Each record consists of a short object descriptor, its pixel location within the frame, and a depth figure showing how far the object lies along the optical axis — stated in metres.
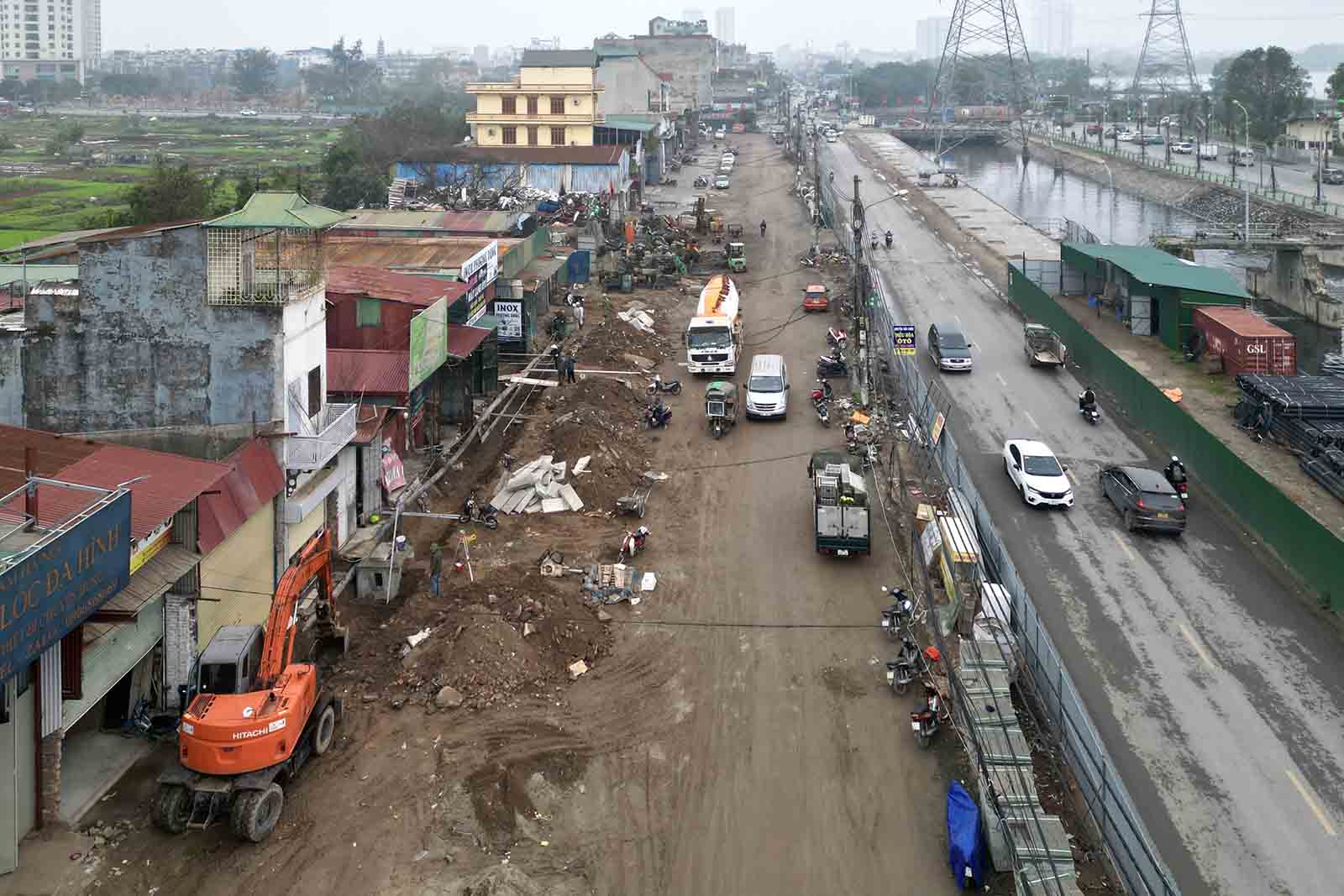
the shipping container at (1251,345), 34.00
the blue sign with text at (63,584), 11.38
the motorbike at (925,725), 16.02
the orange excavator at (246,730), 13.16
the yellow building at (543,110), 81.25
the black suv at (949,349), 36.31
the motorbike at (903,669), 17.50
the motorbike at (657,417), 31.16
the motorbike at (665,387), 34.50
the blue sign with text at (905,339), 31.46
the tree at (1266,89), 101.25
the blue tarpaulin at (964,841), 13.13
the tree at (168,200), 47.91
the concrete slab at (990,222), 62.03
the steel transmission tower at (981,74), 108.75
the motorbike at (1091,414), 31.39
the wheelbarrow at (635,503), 24.61
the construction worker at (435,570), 20.33
